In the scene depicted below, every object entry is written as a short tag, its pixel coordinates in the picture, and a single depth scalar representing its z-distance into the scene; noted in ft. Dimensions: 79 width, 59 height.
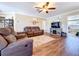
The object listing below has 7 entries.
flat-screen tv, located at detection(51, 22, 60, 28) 7.26
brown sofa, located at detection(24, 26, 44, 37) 9.72
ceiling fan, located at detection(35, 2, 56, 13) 5.89
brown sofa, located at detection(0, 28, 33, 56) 3.86
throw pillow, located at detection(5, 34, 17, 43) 4.63
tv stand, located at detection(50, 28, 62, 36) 7.27
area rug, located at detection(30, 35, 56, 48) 6.87
